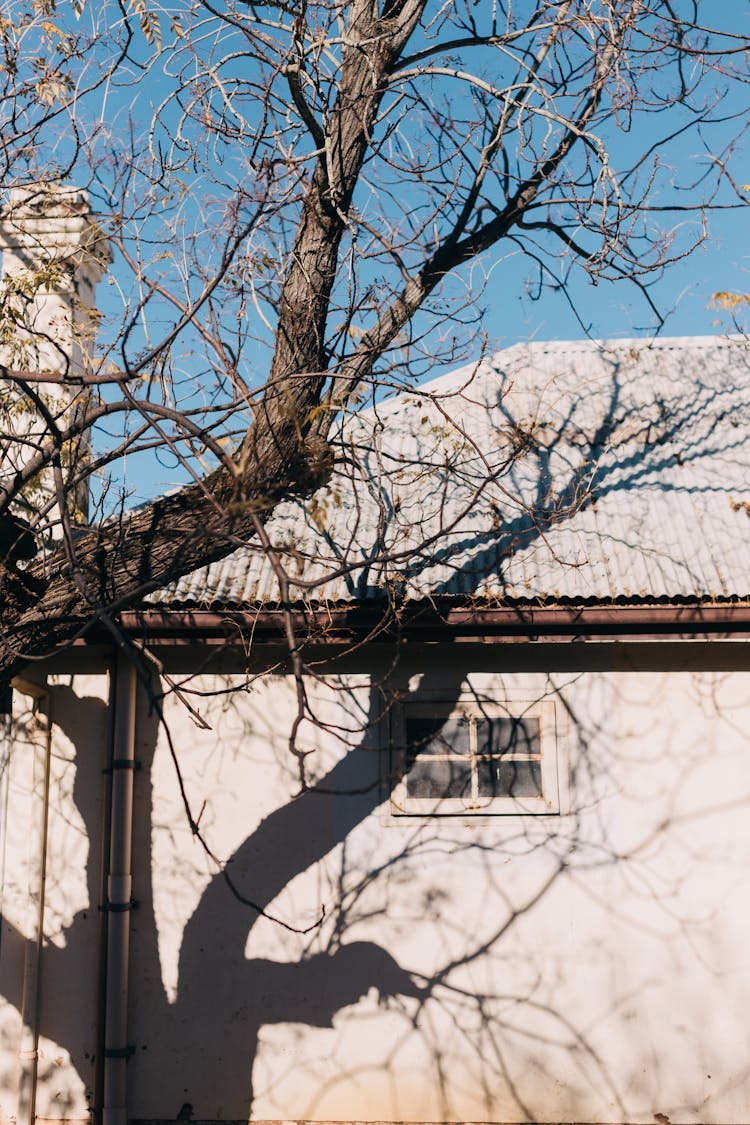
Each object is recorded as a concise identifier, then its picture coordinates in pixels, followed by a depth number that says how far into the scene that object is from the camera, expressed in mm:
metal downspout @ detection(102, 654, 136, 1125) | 6277
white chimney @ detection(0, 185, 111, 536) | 6652
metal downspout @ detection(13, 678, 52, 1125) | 6402
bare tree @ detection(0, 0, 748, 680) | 4848
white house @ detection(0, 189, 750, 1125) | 6293
